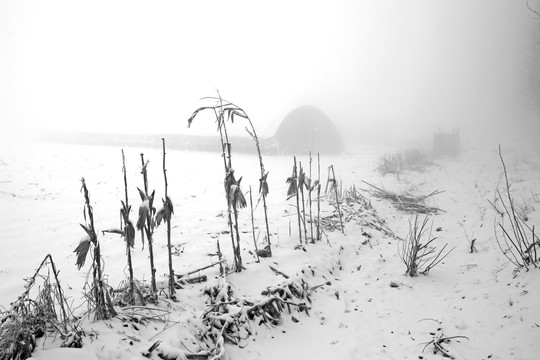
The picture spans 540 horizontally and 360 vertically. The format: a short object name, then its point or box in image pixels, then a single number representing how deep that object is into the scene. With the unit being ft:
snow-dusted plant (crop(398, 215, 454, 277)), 17.26
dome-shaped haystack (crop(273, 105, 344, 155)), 72.28
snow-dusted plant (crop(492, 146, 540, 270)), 14.28
